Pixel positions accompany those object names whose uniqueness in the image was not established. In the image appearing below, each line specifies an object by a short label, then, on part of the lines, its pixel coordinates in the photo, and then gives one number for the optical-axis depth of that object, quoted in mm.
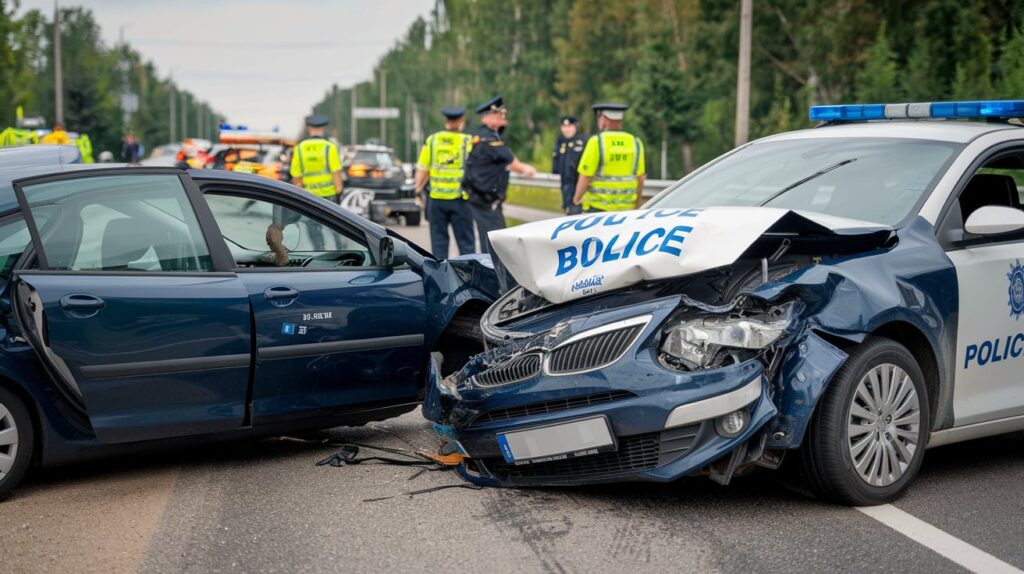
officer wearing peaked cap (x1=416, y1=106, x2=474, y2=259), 12797
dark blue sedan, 5160
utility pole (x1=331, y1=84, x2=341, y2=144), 175825
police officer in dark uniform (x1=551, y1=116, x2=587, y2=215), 16527
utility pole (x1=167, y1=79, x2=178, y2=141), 120862
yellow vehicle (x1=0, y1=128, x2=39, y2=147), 21031
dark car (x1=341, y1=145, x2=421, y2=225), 24203
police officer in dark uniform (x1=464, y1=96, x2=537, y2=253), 12391
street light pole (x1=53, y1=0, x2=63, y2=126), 42094
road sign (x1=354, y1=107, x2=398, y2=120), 94000
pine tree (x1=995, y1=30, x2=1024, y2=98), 19188
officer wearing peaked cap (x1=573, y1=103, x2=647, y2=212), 12234
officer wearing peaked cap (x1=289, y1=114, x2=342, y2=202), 14148
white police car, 4684
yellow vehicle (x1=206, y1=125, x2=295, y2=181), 23672
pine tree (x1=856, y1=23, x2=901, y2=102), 24203
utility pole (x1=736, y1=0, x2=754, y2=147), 22422
